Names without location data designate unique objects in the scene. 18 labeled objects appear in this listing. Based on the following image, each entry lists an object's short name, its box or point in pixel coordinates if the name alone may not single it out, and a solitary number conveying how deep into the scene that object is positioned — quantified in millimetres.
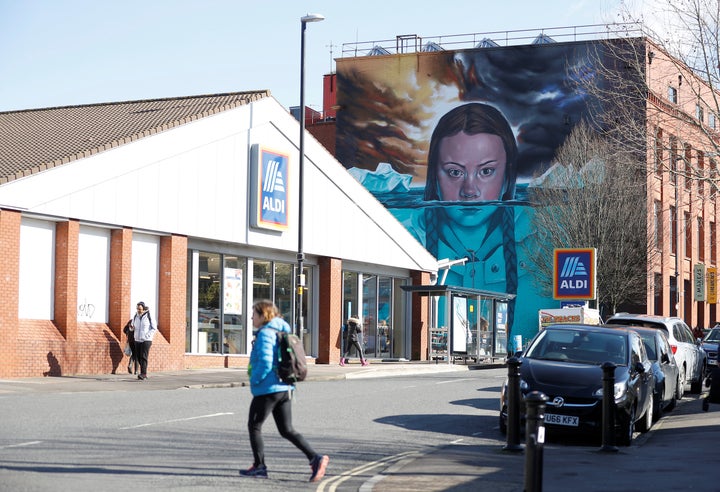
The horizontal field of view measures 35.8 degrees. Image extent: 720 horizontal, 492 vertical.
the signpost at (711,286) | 59406
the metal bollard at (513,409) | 13469
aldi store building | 27047
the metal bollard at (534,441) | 9555
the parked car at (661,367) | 19172
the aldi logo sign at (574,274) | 37438
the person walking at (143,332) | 26984
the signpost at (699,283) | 62000
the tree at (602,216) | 51156
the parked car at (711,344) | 31328
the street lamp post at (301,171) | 32656
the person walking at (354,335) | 36562
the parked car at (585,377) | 14914
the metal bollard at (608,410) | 14109
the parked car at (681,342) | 24203
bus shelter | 40531
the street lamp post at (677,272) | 55031
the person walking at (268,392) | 10648
